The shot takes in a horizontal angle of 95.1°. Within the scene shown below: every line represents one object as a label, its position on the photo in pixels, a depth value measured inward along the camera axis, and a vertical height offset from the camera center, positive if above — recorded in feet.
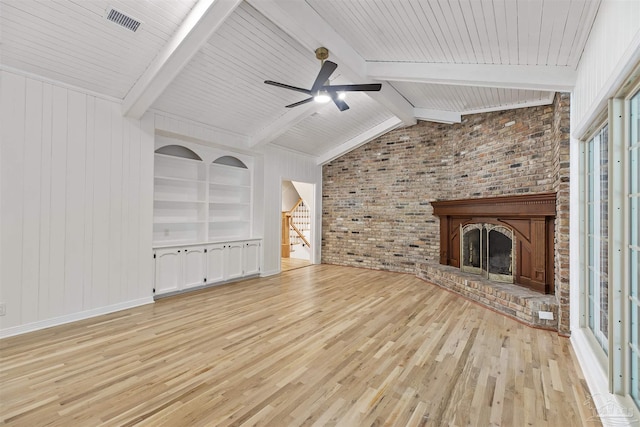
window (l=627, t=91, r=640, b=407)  5.72 -0.41
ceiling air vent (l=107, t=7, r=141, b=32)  9.16 +6.31
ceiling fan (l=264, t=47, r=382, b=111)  10.93 +5.08
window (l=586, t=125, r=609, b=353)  7.81 -0.51
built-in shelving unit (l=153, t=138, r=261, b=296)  15.74 -0.22
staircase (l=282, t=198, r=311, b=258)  30.27 -1.25
